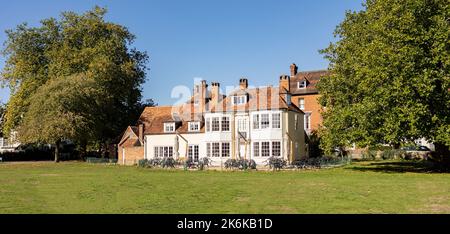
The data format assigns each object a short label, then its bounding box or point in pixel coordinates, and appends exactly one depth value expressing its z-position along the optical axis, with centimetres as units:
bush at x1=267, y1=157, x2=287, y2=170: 3831
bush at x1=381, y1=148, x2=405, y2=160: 5225
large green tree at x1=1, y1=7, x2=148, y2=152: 6072
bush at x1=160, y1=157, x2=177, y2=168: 4400
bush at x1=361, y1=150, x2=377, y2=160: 5314
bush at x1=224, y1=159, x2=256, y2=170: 4000
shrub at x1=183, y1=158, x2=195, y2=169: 4204
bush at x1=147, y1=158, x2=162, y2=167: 4638
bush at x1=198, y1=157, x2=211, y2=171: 4142
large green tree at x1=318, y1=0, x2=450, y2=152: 3183
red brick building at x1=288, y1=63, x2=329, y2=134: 6066
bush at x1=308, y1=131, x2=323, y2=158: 5700
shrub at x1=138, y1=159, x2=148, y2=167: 4718
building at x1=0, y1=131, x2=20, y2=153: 9471
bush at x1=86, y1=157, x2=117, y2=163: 5656
